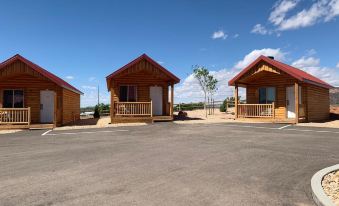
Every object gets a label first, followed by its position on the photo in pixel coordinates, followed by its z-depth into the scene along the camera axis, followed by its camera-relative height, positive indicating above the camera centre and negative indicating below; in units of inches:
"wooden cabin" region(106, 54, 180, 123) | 821.9 +54.7
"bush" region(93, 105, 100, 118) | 1264.8 -12.5
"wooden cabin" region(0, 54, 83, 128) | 740.6 +43.1
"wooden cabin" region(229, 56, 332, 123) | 788.2 +42.8
